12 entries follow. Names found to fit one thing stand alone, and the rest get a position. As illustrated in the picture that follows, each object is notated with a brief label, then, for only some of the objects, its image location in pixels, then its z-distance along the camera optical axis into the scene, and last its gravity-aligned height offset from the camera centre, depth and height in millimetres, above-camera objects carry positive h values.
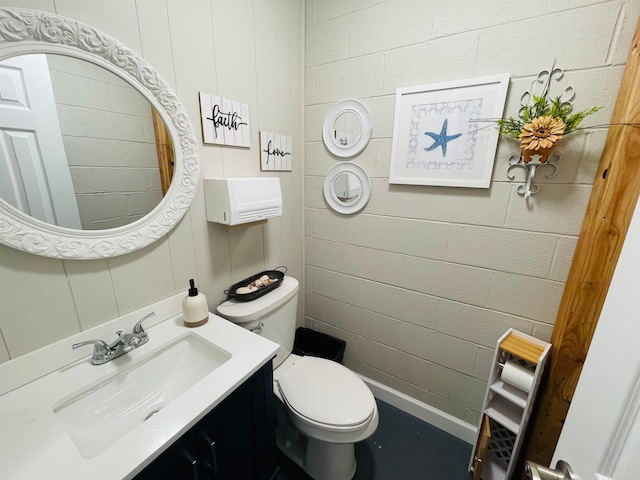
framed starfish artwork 1091 +210
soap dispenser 1026 -510
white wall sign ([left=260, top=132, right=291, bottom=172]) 1351 +124
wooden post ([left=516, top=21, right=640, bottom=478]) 823 -254
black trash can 1730 -1111
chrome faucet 850 -561
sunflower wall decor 910 +200
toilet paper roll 1038 -756
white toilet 1071 -938
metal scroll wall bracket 1014 +53
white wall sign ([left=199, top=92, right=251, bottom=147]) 1075 +227
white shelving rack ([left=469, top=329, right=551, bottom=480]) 1062 -998
